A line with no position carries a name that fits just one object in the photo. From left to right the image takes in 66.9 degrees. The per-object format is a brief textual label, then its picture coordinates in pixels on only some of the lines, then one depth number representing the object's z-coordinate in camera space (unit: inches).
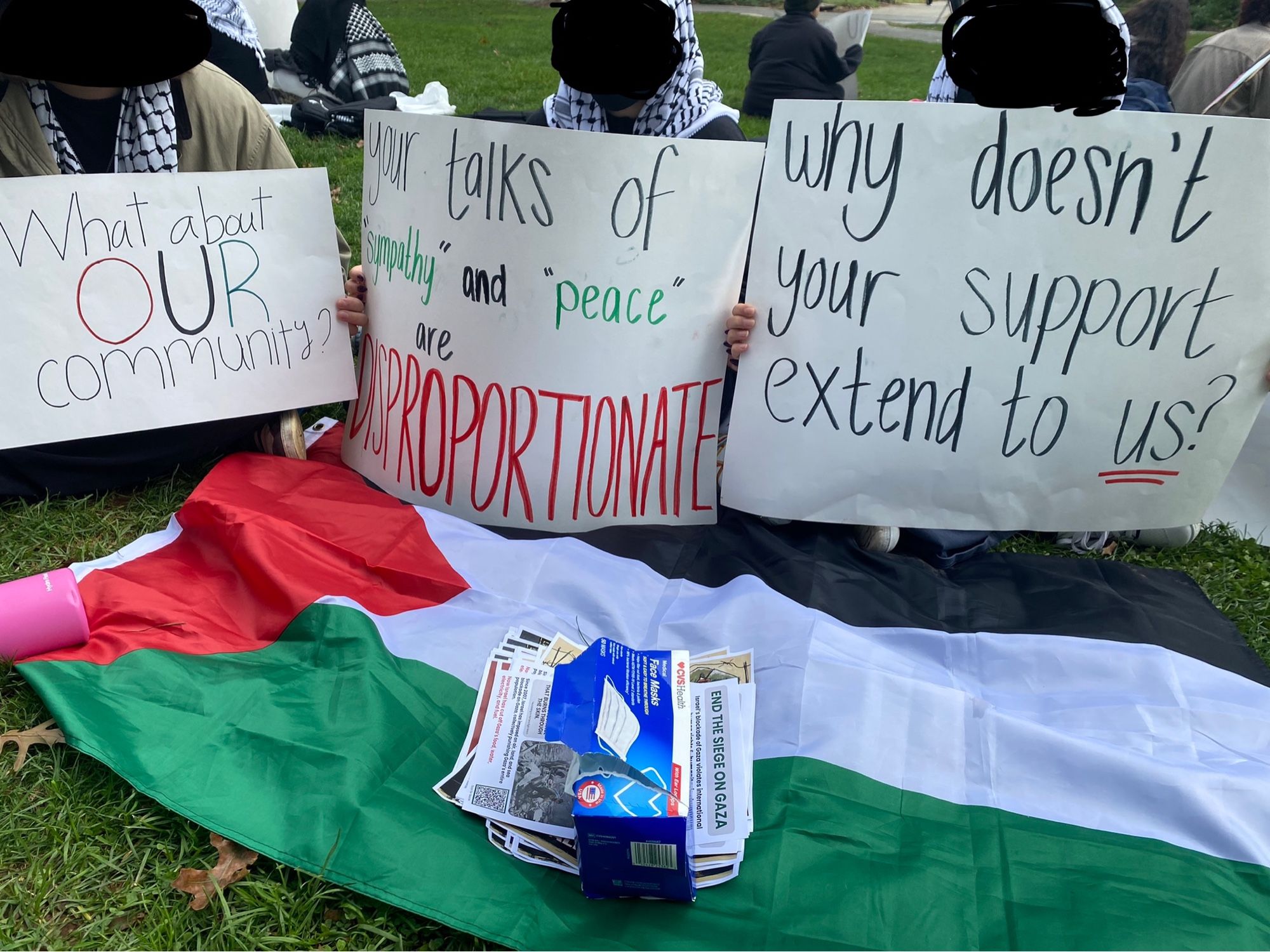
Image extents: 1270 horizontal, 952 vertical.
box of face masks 58.2
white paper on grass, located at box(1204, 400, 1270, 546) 109.7
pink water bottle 80.0
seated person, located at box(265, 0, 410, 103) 257.3
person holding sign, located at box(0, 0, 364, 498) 88.7
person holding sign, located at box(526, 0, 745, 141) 72.7
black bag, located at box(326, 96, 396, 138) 246.8
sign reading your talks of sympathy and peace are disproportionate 89.1
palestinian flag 63.0
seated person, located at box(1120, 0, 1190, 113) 160.4
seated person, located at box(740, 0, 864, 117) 289.9
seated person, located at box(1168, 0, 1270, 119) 145.3
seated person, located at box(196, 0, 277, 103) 223.0
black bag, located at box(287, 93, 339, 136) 247.1
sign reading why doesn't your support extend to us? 85.3
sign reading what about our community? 93.3
